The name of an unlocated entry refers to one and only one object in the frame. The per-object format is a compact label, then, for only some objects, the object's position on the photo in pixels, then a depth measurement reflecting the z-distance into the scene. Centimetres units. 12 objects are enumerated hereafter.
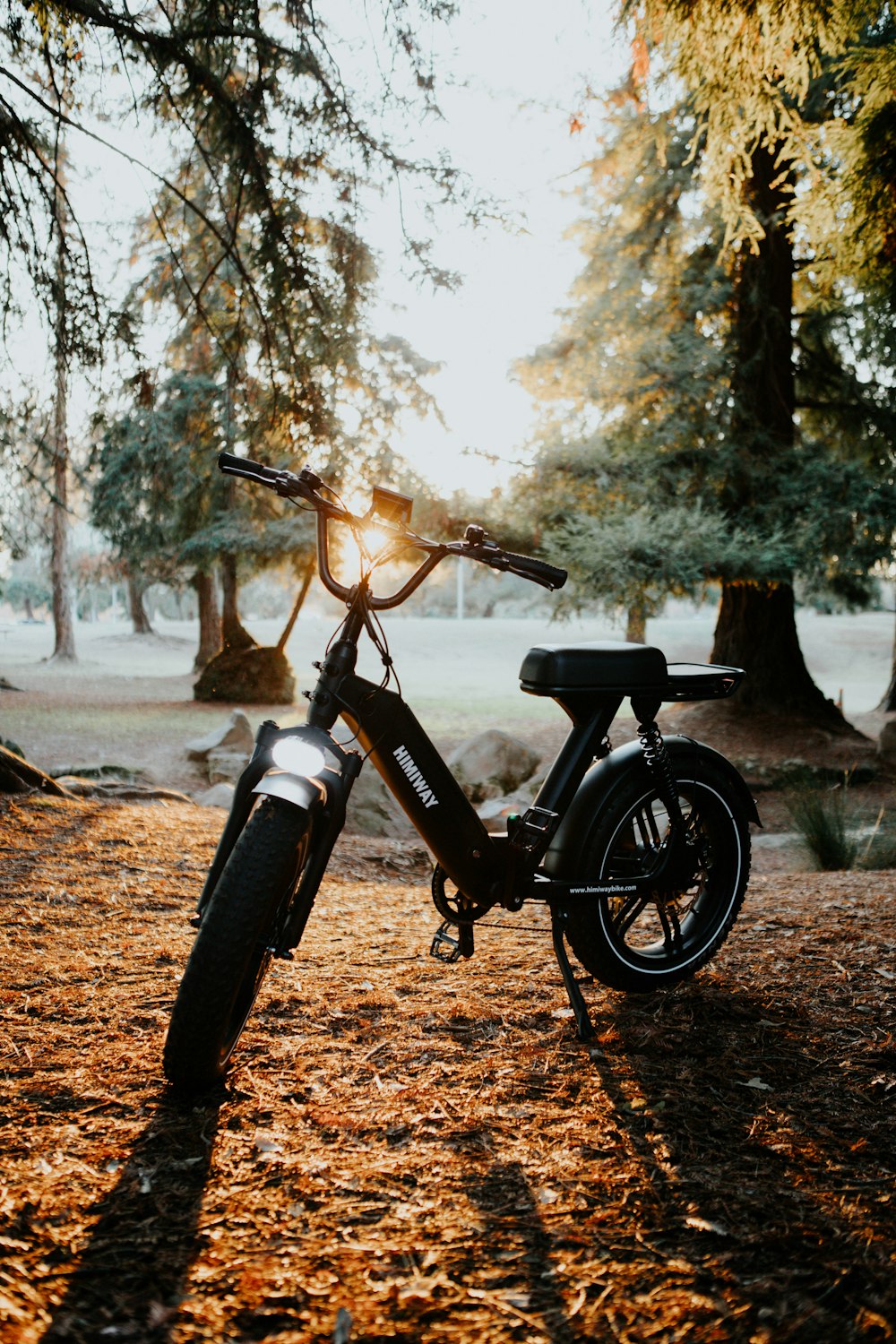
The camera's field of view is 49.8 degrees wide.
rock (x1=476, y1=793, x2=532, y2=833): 738
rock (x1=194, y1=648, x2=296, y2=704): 1712
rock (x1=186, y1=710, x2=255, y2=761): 1105
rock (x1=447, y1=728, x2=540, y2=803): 982
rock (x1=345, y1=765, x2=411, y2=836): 718
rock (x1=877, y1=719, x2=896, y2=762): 1097
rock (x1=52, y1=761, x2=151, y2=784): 852
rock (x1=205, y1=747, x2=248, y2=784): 1007
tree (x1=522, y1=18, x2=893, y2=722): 1011
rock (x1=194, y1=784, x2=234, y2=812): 786
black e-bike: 214
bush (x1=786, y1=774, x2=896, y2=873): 586
